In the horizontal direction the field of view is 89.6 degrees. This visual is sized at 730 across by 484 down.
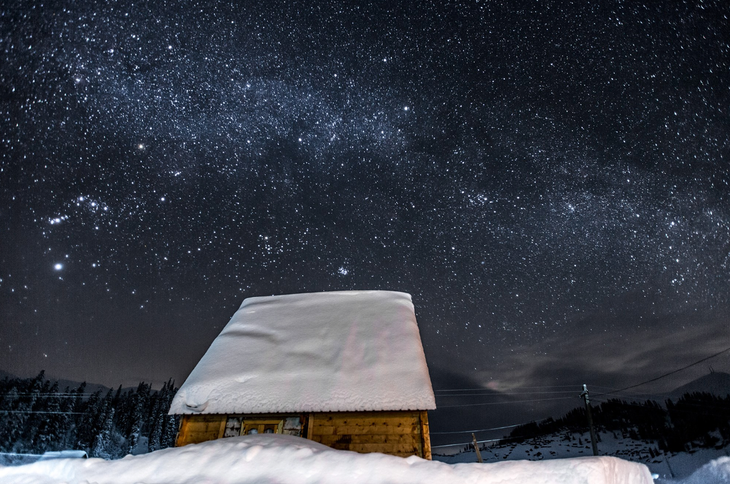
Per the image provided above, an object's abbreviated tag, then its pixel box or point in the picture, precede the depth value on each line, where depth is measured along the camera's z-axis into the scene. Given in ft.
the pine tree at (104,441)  158.20
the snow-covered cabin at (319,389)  25.59
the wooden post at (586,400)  62.19
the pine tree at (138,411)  160.66
